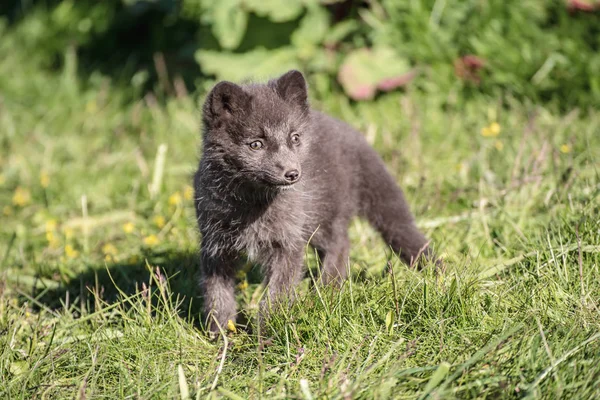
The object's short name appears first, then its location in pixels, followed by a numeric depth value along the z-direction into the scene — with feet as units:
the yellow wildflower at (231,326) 26.12
